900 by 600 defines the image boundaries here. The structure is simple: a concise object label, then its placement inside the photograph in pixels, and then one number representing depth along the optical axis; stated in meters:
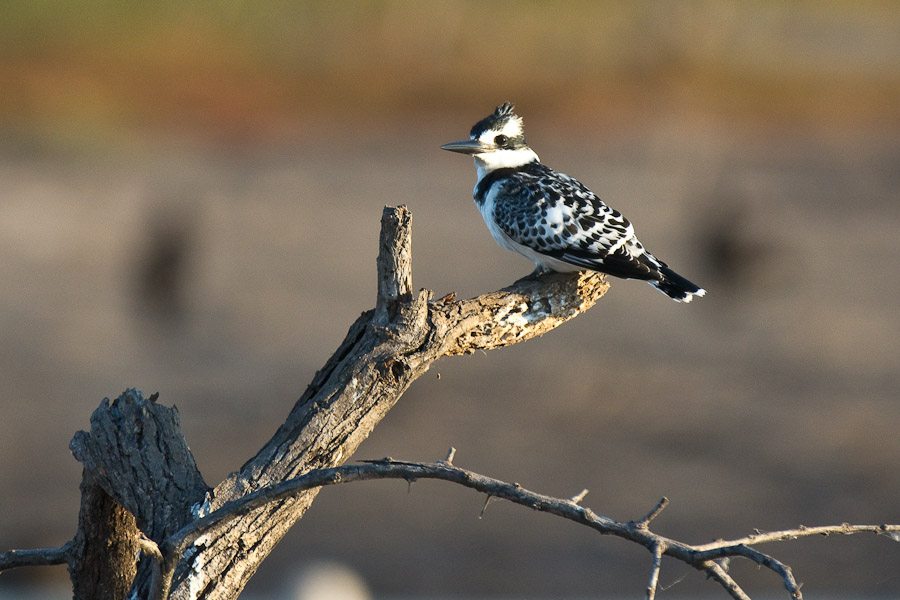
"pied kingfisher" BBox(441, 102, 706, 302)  9.27
